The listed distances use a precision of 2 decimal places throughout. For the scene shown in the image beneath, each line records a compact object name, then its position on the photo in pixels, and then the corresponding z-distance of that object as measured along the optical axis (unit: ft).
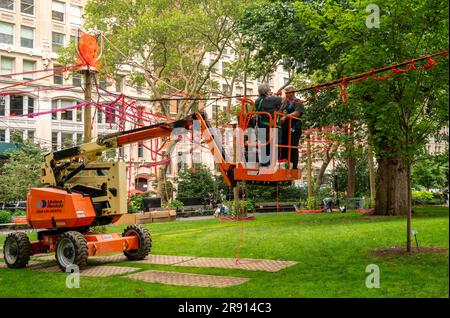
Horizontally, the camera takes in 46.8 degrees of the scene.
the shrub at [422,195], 148.38
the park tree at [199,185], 158.81
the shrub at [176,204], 136.34
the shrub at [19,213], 108.17
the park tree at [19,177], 112.06
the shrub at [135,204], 118.08
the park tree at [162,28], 111.34
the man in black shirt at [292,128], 35.88
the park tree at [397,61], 38.86
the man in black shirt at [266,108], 35.22
